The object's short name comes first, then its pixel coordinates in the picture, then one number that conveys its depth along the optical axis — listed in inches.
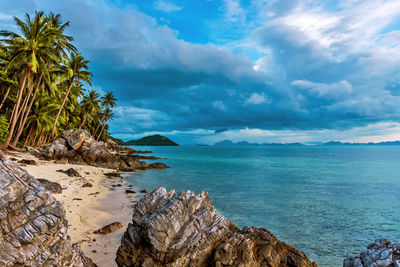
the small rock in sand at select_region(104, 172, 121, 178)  1254.9
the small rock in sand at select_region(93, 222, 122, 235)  450.6
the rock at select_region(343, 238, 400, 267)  273.4
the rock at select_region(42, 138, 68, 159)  1465.3
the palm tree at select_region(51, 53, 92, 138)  1845.5
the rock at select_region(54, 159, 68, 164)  1357.3
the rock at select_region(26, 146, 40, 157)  1483.1
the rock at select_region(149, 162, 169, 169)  1847.9
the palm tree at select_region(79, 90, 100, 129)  2661.4
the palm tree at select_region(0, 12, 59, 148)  1146.7
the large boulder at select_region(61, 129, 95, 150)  1622.9
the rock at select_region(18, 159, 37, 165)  1084.6
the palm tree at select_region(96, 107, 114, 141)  3575.3
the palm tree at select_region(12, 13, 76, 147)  1236.3
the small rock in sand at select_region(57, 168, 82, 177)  1017.5
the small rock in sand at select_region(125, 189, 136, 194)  891.1
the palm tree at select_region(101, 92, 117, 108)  3240.9
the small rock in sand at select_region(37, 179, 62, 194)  673.6
